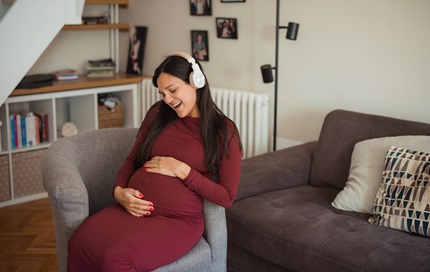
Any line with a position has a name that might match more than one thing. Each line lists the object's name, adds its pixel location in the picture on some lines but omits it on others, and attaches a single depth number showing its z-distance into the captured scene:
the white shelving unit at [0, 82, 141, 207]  4.21
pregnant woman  2.23
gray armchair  2.27
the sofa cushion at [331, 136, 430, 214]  2.86
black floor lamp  3.59
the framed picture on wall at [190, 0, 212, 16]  4.35
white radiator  4.01
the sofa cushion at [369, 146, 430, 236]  2.59
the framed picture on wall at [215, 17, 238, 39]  4.18
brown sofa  2.46
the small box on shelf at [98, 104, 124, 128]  4.85
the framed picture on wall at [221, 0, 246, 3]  4.10
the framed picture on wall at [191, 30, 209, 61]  4.43
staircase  3.63
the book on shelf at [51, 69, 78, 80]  4.65
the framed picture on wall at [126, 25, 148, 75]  4.98
